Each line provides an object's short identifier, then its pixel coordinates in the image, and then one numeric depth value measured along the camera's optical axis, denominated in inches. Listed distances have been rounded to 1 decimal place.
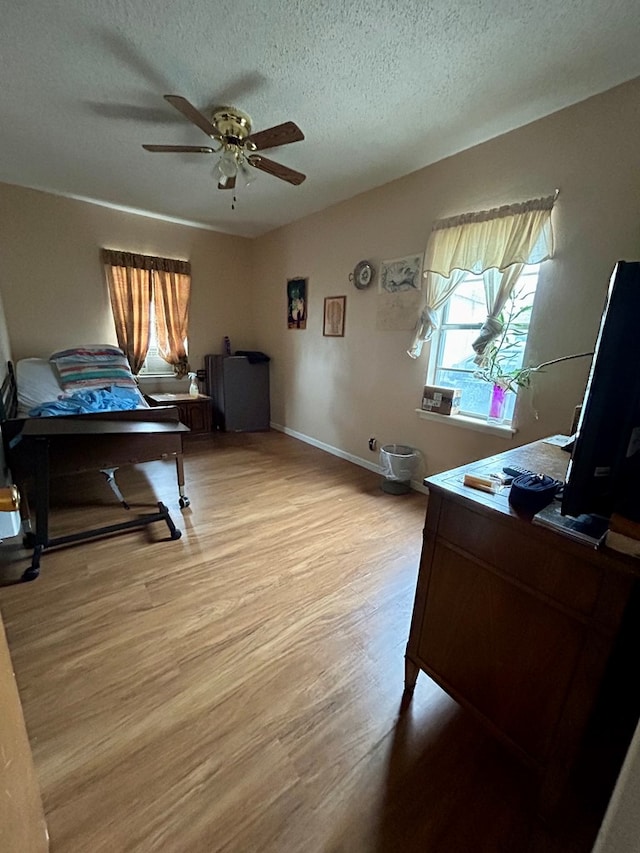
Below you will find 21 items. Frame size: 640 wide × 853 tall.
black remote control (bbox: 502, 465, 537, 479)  45.8
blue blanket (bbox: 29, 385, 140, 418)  111.6
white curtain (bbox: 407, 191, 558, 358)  82.0
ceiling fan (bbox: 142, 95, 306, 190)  73.0
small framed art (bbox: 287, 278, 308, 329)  158.1
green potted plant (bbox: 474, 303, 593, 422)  89.2
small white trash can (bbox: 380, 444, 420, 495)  114.9
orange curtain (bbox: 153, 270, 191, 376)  164.6
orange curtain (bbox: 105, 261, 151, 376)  153.7
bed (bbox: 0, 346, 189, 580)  74.8
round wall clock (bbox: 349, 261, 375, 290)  125.2
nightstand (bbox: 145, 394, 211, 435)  163.2
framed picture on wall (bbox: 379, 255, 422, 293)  111.1
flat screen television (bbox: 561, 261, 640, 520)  27.1
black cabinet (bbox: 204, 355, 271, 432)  174.1
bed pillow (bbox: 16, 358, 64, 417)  125.3
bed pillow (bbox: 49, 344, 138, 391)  135.1
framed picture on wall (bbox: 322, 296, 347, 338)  139.8
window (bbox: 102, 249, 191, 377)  154.5
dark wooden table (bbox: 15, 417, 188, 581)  73.1
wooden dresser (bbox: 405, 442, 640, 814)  31.0
